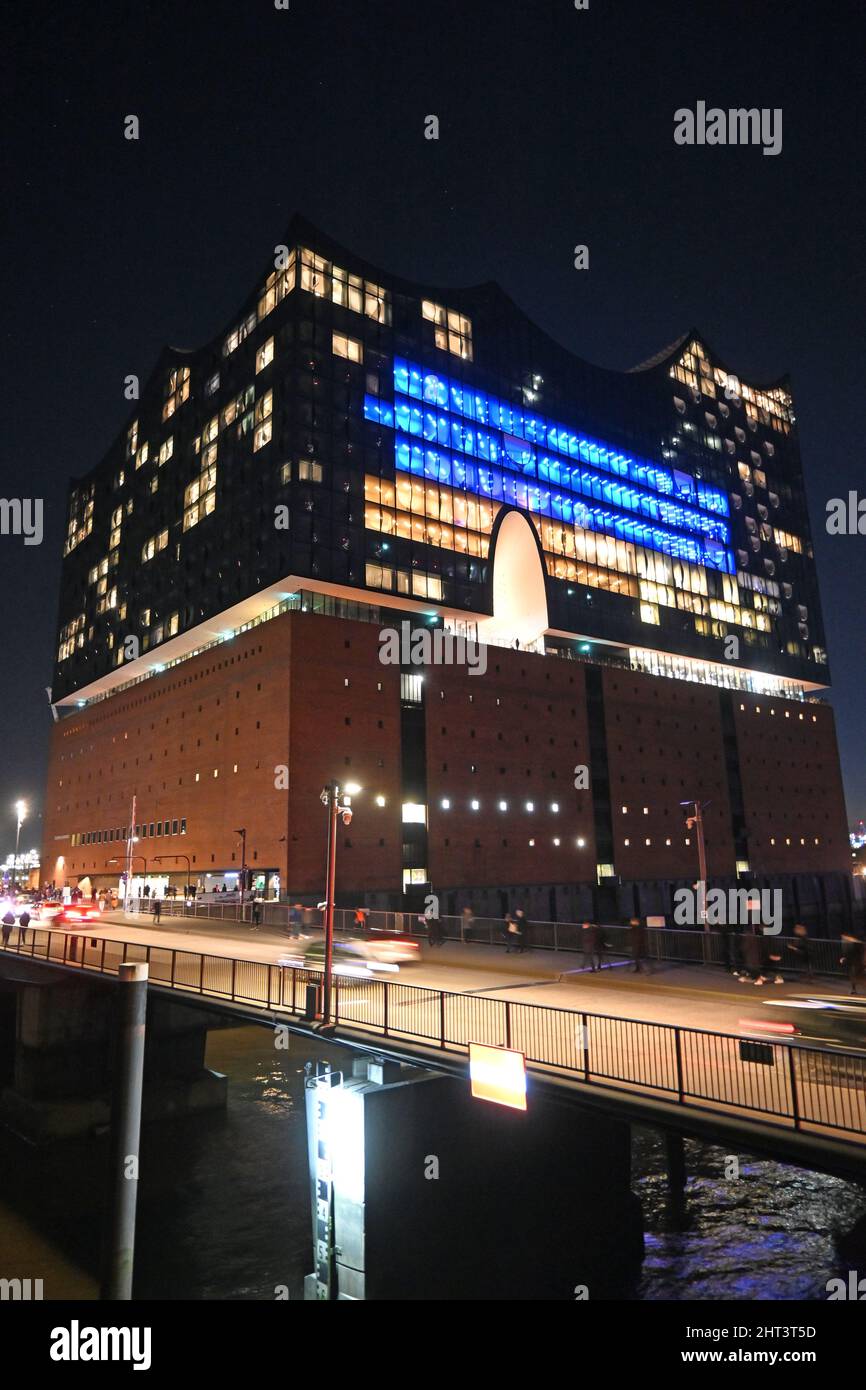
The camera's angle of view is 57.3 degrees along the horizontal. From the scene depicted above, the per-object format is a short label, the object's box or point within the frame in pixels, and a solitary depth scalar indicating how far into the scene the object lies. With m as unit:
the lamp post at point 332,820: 15.21
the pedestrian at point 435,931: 28.12
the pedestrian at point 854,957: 17.17
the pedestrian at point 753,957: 18.42
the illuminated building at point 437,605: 55.28
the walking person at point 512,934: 25.50
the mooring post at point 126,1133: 13.77
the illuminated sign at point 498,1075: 11.02
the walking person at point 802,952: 18.52
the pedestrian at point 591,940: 20.73
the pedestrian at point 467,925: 28.86
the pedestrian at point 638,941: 19.98
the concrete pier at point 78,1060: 24.48
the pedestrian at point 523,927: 25.14
